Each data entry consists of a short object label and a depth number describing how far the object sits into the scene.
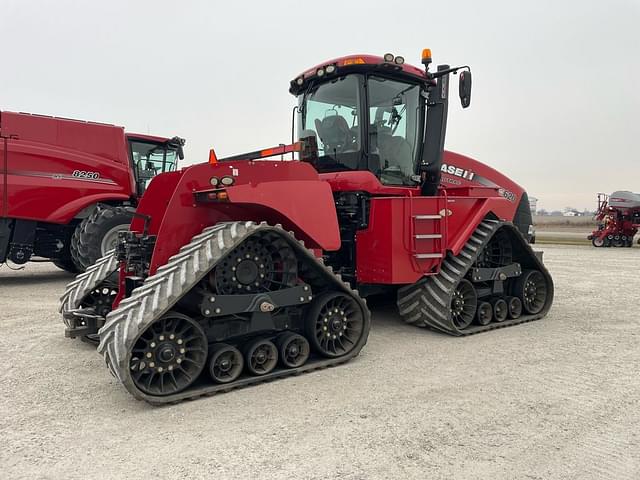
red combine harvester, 8.42
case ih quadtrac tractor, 3.61
